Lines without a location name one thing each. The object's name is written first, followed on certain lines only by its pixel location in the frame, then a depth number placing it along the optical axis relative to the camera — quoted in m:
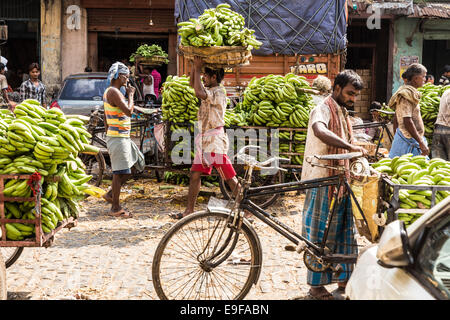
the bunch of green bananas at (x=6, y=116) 4.40
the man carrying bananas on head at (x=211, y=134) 6.62
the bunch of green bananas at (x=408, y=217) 4.02
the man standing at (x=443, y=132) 7.95
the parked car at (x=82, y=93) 11.72
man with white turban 7.16
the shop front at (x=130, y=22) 17.03
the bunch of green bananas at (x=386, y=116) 9.71
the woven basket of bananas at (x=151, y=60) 14.25
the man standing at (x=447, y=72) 14.76
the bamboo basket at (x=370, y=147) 8.52
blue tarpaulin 11.59
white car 2.35
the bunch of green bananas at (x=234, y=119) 8.06
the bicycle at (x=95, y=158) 8.92
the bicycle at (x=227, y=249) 4.06
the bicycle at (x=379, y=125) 9.20
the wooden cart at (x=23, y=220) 3.93
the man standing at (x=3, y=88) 12.04
